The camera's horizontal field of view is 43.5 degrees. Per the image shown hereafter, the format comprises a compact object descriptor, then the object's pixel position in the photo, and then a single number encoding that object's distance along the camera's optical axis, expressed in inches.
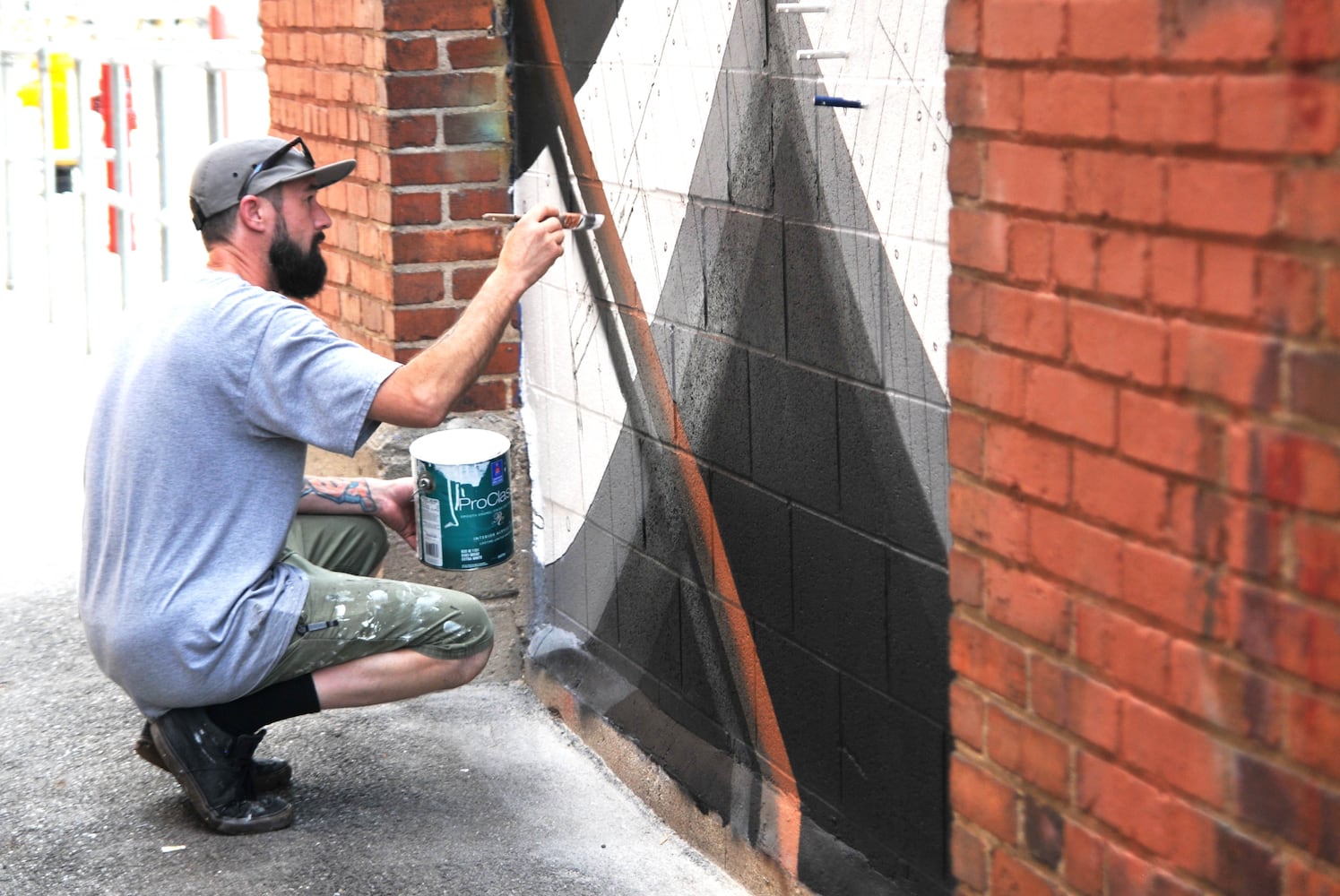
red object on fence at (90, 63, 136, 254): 374.3
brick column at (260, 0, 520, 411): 181.6
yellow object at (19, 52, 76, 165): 397.4
